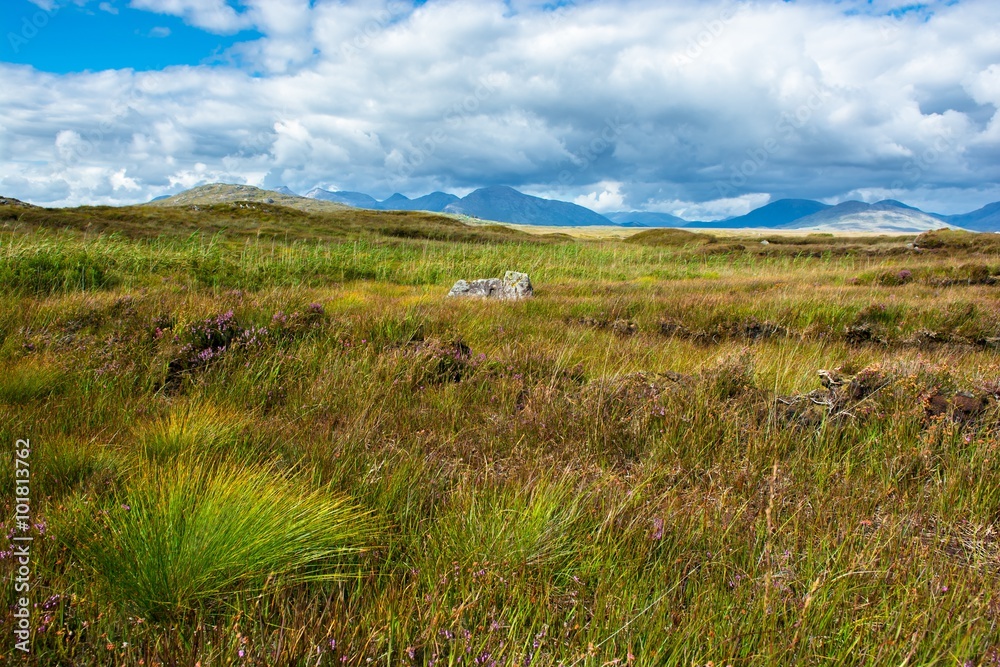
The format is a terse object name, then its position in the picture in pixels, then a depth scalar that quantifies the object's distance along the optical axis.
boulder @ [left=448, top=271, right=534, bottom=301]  10.64
